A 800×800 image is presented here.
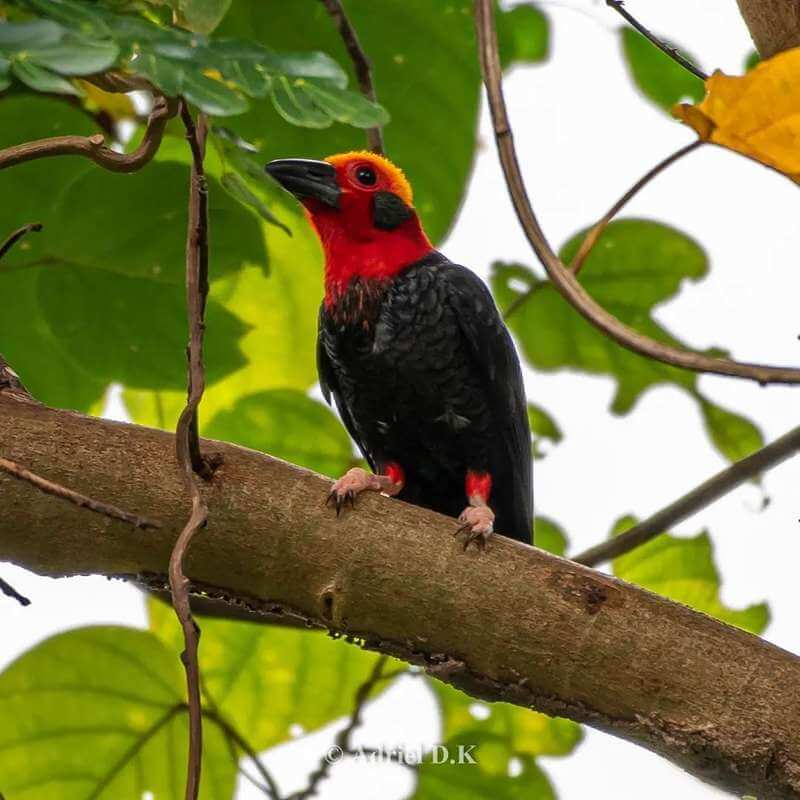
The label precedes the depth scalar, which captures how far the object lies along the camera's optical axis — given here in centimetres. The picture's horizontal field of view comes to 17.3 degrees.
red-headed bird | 658
